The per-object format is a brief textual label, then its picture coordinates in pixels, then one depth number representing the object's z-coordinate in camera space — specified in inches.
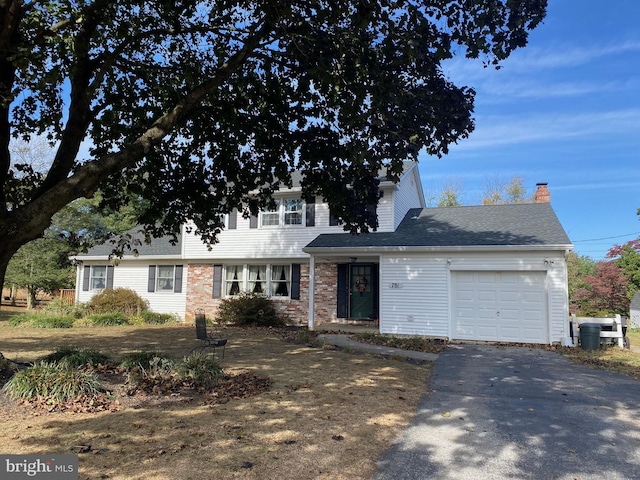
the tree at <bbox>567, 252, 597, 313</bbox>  1065.5
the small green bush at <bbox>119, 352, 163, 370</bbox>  281.0
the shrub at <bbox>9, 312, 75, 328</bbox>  648.4
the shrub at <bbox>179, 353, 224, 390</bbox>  265.0
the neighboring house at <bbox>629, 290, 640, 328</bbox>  979.3
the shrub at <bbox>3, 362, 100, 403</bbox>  221.0
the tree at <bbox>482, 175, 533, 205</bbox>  1455.5
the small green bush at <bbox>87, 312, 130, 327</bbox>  685.9
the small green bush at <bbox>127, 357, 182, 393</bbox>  250.8
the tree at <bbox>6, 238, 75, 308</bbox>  967.6
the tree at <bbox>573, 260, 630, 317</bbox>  984.3
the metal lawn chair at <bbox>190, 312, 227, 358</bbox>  339.3
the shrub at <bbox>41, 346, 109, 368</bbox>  272.7
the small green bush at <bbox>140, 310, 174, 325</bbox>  741.0
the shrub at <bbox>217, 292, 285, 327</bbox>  684.1
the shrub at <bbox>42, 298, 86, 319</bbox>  757.3
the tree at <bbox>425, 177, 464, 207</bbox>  1486.2
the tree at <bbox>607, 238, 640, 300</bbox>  1149.1
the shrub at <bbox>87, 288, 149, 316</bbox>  785.8
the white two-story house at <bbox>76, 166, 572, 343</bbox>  516.1
